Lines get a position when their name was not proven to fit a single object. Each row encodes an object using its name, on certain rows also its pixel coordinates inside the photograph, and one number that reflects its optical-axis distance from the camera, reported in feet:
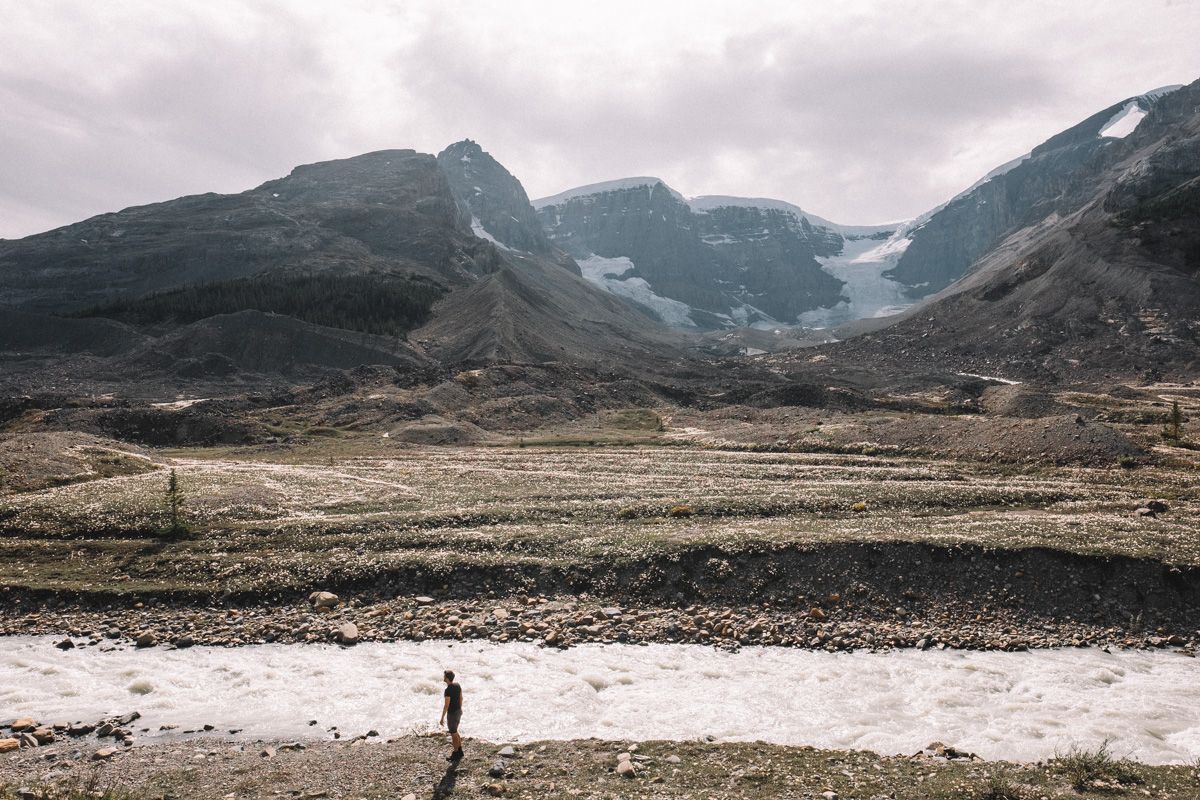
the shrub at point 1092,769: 47.57
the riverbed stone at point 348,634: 83.51
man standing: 55.44
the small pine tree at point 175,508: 117.19
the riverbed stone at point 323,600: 94.07
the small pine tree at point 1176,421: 191.17
